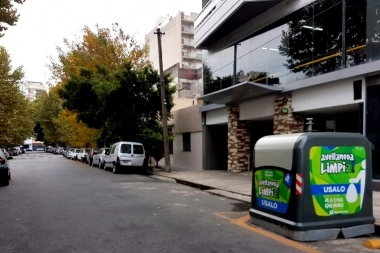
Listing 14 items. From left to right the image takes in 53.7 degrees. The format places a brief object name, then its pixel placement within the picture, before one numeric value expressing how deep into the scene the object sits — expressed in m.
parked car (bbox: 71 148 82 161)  39.97
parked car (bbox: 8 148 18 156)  58.28
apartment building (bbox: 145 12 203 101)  63.52
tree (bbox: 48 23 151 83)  29.19
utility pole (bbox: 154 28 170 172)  20.17
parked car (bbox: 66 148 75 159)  44.41
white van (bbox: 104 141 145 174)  20.14
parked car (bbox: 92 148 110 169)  25.00
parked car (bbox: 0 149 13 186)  14.14
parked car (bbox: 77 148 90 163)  34.61
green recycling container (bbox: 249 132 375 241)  5.99
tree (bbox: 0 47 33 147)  29.76
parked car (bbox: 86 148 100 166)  30.08
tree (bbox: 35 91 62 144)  58.94
